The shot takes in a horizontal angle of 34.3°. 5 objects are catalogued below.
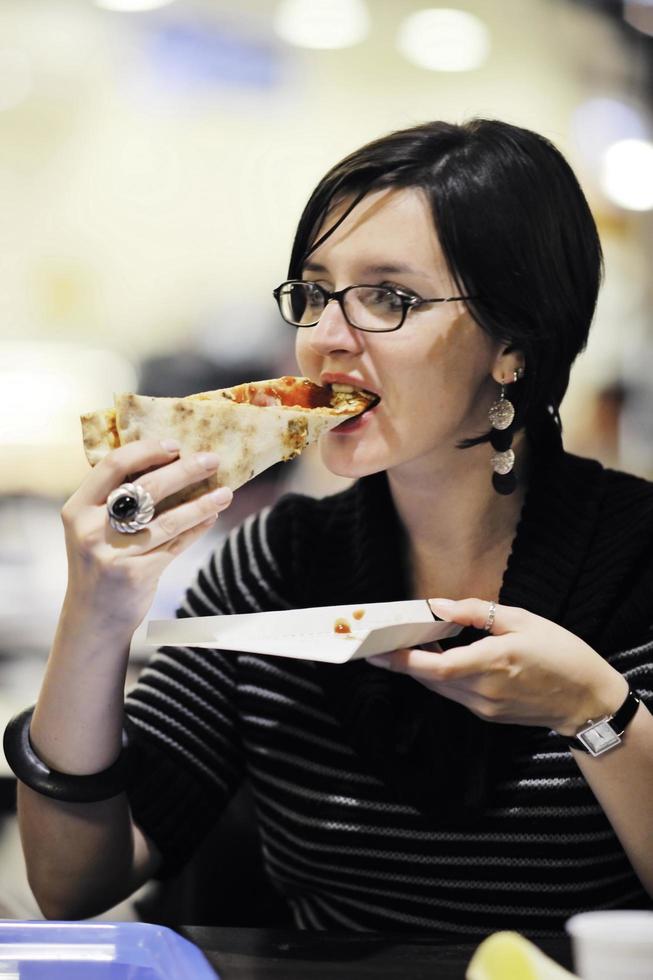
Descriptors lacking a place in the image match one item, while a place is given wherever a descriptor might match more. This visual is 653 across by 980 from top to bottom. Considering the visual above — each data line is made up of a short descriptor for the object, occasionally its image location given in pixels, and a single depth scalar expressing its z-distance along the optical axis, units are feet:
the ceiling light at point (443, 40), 10.25
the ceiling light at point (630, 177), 10.34
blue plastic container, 3.60
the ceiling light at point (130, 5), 10.01
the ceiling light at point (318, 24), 10.14
